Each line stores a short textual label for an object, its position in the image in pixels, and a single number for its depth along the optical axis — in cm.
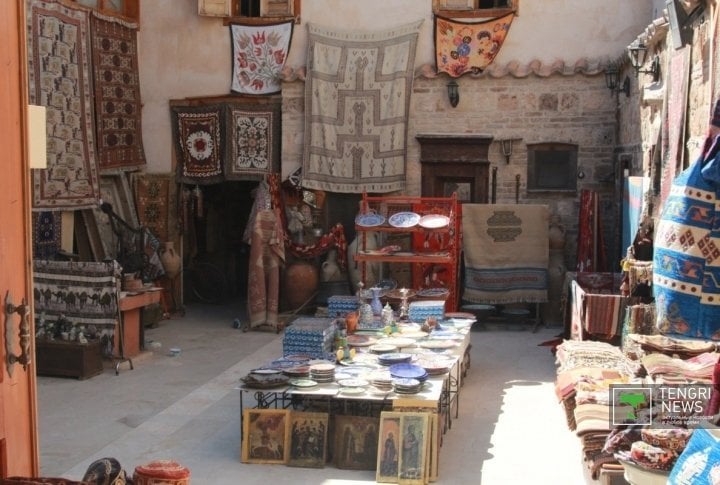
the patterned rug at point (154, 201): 1459
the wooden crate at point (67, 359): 1037
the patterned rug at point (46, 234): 1205
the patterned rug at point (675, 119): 839
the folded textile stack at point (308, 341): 862
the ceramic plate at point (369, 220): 1266
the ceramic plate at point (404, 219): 1253
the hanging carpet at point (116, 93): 1359
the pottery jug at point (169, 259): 1438
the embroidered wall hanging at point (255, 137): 1464
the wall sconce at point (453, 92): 1392
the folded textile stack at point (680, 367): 718
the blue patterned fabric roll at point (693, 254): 399
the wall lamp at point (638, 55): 1096
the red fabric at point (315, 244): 1404
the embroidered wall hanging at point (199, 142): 1476
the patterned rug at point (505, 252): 1330
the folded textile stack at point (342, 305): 1057
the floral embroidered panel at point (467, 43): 1395
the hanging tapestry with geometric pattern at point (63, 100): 1215
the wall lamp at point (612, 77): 1334
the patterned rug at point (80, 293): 1078
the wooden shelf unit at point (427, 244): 1240
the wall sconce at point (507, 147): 1386
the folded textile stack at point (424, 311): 1046
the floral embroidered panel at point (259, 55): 1459
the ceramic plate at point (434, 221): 1240
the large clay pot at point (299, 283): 1402
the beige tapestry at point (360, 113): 1409
